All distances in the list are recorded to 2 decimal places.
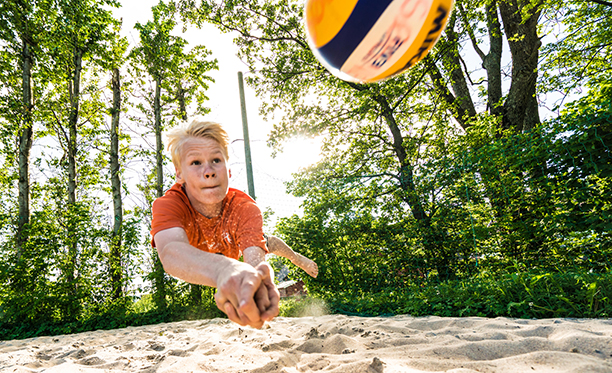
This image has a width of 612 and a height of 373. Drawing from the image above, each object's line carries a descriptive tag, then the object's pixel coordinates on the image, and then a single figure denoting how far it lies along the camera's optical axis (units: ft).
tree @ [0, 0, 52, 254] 22.67
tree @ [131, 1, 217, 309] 25.26
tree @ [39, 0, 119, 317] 24.08
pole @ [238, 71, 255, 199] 19.61
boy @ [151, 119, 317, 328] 3.51
